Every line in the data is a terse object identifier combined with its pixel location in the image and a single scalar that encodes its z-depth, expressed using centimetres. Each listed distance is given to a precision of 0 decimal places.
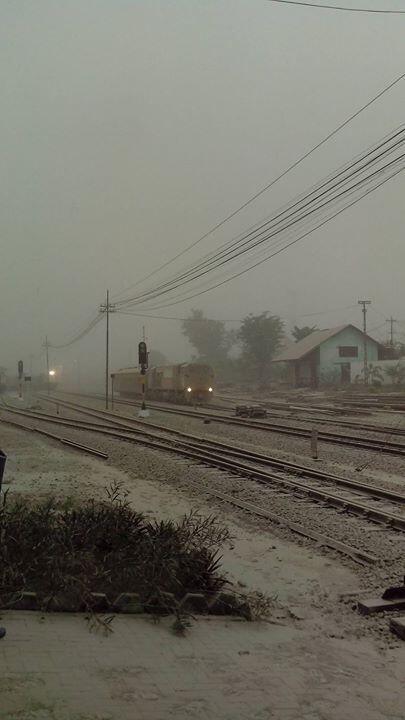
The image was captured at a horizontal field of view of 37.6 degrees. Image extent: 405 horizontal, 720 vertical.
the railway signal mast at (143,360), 3006
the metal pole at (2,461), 454
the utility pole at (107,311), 4222
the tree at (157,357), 11976
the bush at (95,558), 484
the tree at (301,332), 7844
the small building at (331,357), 6141
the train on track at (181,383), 4034
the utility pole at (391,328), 8109
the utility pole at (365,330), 5506
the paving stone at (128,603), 492
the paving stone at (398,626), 515
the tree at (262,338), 7256
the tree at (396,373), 5338
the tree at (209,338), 9755
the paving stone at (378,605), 566
